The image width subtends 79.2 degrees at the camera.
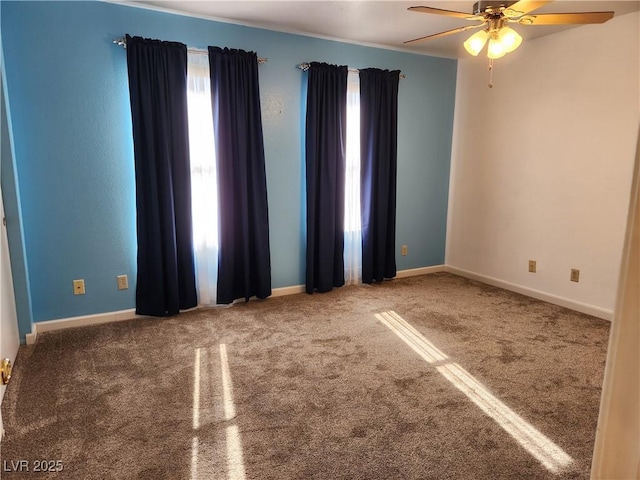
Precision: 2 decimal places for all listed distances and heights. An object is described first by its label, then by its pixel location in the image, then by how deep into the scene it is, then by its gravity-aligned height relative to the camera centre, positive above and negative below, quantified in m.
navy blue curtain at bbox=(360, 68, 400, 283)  3.94 +0.07
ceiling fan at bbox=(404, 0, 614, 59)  2.05 +0.85
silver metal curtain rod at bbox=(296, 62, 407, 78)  3.59 +0.99
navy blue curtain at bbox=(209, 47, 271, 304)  3.25 -0.02
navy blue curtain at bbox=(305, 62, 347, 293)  3.65 +0.04
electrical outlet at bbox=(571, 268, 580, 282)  3.48 -0.89
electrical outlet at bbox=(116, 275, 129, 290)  3.17 -0.87
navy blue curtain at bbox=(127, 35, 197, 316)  2.95 +0.02
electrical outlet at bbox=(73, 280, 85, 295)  3.03 -0.88
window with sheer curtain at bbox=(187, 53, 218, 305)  3.22 -0.03
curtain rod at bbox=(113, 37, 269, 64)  2.88 +0.99
